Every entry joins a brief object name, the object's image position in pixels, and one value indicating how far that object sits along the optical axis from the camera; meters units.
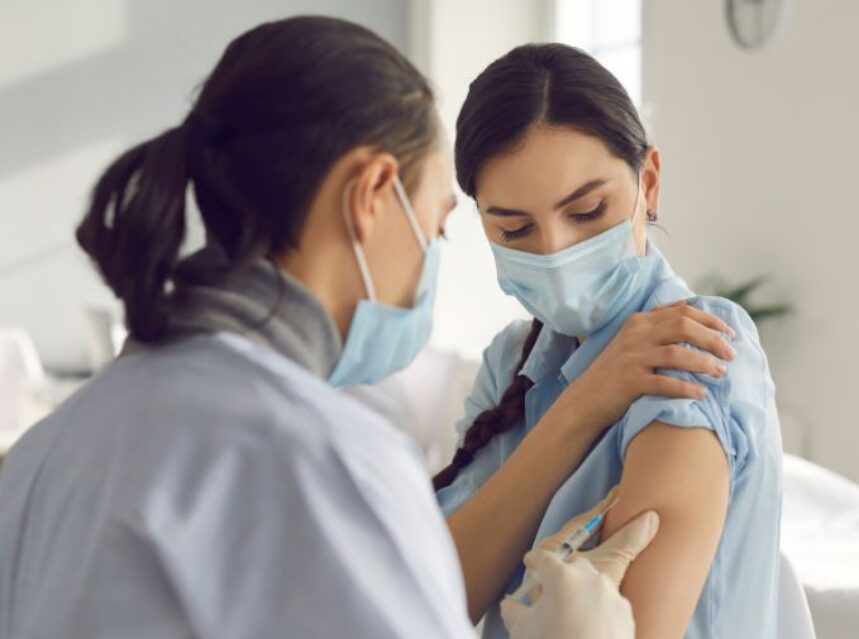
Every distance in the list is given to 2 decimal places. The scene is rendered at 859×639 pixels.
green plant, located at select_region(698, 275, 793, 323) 4.04
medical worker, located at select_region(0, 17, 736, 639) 0.76
